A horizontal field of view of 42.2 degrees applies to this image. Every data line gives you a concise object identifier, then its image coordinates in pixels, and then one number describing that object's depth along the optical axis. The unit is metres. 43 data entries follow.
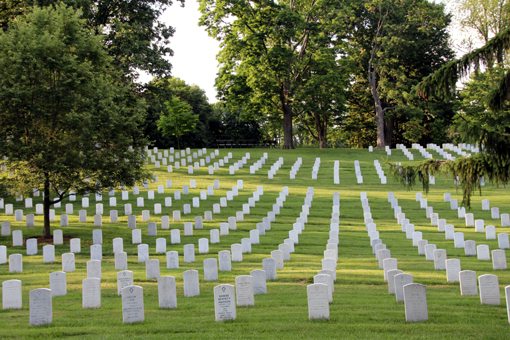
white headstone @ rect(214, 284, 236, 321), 10.63
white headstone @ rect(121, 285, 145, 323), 10.60
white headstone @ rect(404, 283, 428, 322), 10.35
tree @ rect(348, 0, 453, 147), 60.62
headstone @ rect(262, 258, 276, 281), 14.60
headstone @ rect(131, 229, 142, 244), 21.69
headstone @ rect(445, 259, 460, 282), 14.23
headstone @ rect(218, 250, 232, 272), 16.02
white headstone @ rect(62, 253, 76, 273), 16.64
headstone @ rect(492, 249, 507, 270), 16.05
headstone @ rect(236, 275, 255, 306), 11.75
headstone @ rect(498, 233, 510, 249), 19.91
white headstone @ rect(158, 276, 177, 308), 11.69
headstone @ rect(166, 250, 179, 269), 16.44
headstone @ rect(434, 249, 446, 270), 16.16
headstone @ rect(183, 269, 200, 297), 12.78
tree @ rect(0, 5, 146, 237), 21.92
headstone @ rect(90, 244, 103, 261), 17.97
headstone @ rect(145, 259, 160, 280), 14.83
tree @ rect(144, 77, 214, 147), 67.50
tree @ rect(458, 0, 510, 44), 49.00
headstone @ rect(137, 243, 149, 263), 18.06
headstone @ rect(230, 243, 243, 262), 17.88
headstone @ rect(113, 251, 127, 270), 16.41
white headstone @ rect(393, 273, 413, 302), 11.64
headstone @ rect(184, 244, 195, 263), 17.64
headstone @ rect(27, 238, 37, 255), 19.97
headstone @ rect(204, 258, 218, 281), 14.52
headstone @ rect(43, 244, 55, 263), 18.38
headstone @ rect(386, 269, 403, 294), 12.56
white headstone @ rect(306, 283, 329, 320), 10.52
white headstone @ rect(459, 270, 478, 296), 12.44
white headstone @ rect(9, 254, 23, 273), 16.77
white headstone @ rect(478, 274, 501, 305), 11.55
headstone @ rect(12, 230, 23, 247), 21.58
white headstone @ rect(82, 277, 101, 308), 11.98
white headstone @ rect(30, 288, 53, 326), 10.66
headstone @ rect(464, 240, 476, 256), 18.67
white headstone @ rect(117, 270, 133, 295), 12.96
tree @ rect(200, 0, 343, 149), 54.47
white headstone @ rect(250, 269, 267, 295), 12.82
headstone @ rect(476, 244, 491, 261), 17.77
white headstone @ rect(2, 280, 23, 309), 12.05
